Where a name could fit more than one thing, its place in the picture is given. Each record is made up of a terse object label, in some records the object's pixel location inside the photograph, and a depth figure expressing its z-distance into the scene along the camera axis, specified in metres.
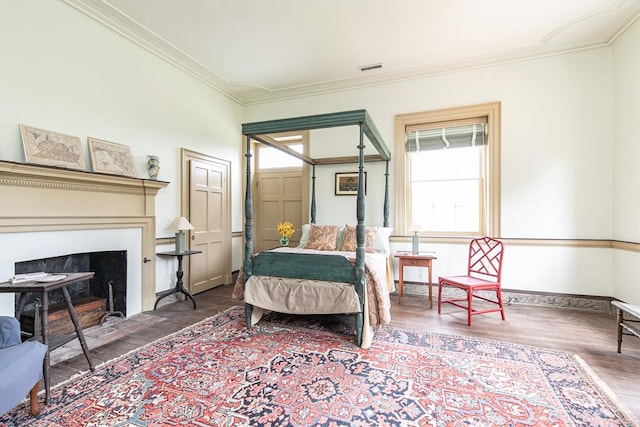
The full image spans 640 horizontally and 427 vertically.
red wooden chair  3.18
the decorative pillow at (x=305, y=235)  4.27
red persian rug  1.68
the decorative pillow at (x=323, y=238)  3.97
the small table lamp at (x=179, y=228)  3.69
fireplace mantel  2.40
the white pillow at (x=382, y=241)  3.93
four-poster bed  2.62
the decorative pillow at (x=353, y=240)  3.84
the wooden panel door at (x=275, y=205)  5.23
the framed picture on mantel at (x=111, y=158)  3.01
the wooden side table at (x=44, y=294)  1.82
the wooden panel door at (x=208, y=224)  4.32
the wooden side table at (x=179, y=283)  3.68
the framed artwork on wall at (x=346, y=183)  4.78
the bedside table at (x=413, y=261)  3.78
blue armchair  1.38
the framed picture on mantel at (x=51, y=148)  2.51
